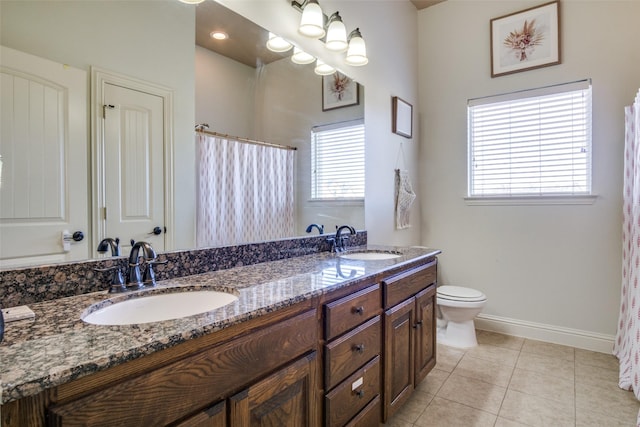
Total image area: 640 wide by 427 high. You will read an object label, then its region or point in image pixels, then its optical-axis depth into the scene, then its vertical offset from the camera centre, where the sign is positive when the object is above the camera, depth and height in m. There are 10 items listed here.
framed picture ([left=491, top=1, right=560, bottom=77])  2.70 +1.36
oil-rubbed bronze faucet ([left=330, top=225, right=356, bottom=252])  2.14 -0.19
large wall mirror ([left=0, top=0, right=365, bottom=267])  1.02 +0.54
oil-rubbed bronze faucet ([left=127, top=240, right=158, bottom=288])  1.10 -0.17
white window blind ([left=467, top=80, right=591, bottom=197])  2.63 +0.53
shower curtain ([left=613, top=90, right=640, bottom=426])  2.00 -0.36
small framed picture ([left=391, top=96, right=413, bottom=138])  2.84 +0.77
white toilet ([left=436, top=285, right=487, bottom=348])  2.58 -0.79
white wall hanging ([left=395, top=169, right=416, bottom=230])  2.88 +0.09
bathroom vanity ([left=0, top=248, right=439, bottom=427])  0.61 -0.34
